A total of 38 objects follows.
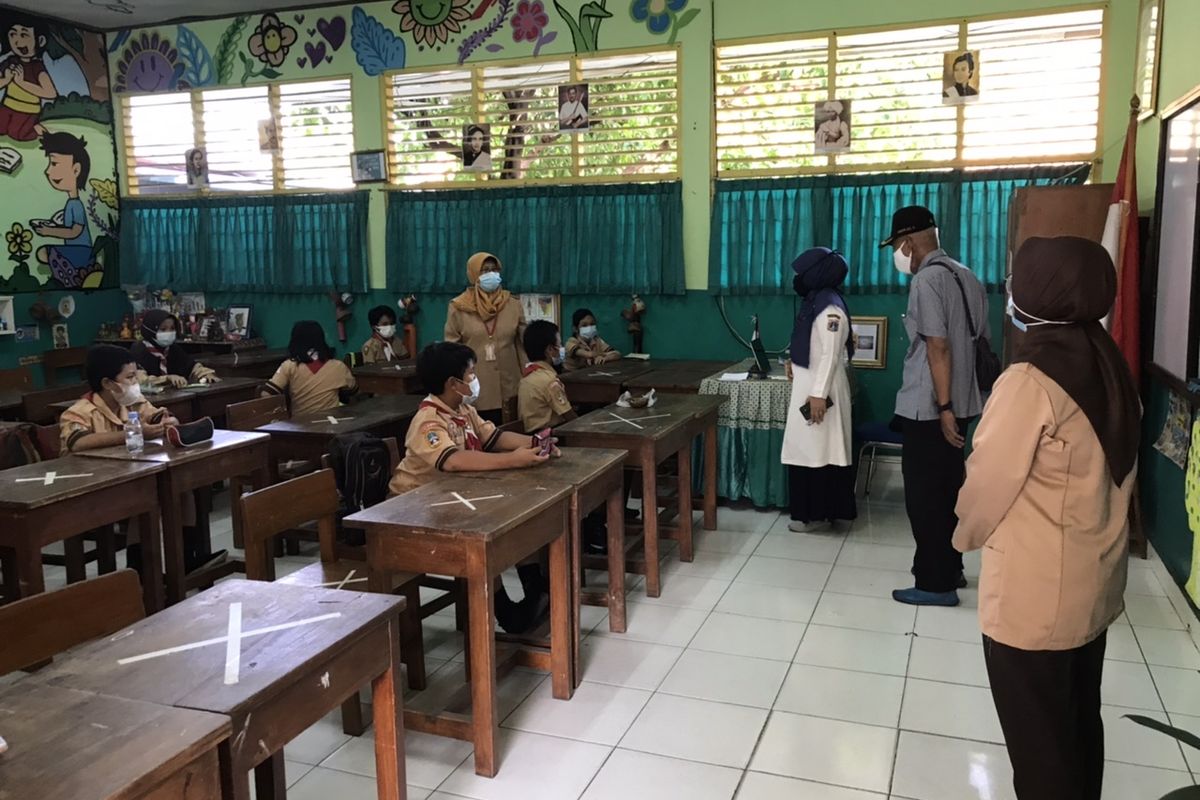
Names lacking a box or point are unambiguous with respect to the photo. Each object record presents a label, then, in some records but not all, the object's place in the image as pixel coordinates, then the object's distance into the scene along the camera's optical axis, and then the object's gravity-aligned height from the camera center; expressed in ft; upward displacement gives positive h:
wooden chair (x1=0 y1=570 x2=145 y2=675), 6.18 -2.40
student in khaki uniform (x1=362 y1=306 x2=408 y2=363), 22.85 -1.41
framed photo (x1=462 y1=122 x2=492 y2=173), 22.85 +3.47
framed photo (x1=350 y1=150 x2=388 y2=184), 23.90 +3.11
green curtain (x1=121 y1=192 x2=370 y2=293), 24.56 +1.16
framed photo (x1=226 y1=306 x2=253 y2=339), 25.76 -1.08
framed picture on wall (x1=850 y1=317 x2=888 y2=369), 20.06 -1.32
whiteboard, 11.84 +0.56
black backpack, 11.68 -2.42
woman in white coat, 15.05 -1.48
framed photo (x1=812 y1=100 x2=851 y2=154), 19.77 +3.43
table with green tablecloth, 17.04 -3.00
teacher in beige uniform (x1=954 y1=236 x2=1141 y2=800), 6.14 -1.56
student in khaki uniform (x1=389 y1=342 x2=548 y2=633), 10.73 -1.99
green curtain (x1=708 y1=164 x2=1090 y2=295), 18.88 +1.37
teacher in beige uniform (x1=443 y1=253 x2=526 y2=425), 18.06 -0.93
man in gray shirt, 12.04 -1.46
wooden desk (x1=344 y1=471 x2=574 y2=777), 8.49 -2.54
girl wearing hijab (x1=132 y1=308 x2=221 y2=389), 19.25 -1.71
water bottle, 12.48 -2.11
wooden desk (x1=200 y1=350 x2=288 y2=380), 23.39 -2.08
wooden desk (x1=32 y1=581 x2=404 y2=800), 5.32 -2.38
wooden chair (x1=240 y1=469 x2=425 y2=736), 9.31 -2.86
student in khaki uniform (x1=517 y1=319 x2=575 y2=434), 15.23 -1.99
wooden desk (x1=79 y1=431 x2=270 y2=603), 12.14 -2.63
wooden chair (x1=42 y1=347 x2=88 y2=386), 23.68 -2.03
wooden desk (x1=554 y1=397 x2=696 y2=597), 12.99 -2.29
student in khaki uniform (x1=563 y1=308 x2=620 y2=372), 21.22 -1.53
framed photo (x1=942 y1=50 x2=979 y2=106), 18.72 +4.25
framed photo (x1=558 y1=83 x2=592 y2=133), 21.70 +4.23
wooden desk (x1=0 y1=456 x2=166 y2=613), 10.10 -2.63
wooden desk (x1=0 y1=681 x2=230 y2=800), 4.33 -2.37
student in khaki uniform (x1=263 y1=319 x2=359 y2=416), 17.34 -1.81
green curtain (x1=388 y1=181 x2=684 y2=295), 21.58 +1.16
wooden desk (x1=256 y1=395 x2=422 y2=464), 14.47 -2.34
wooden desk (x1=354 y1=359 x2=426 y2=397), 20.30 -2.17
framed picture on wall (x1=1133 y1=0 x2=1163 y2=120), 14.75 +3.92
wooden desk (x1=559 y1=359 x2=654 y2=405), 18.44 -2.09
